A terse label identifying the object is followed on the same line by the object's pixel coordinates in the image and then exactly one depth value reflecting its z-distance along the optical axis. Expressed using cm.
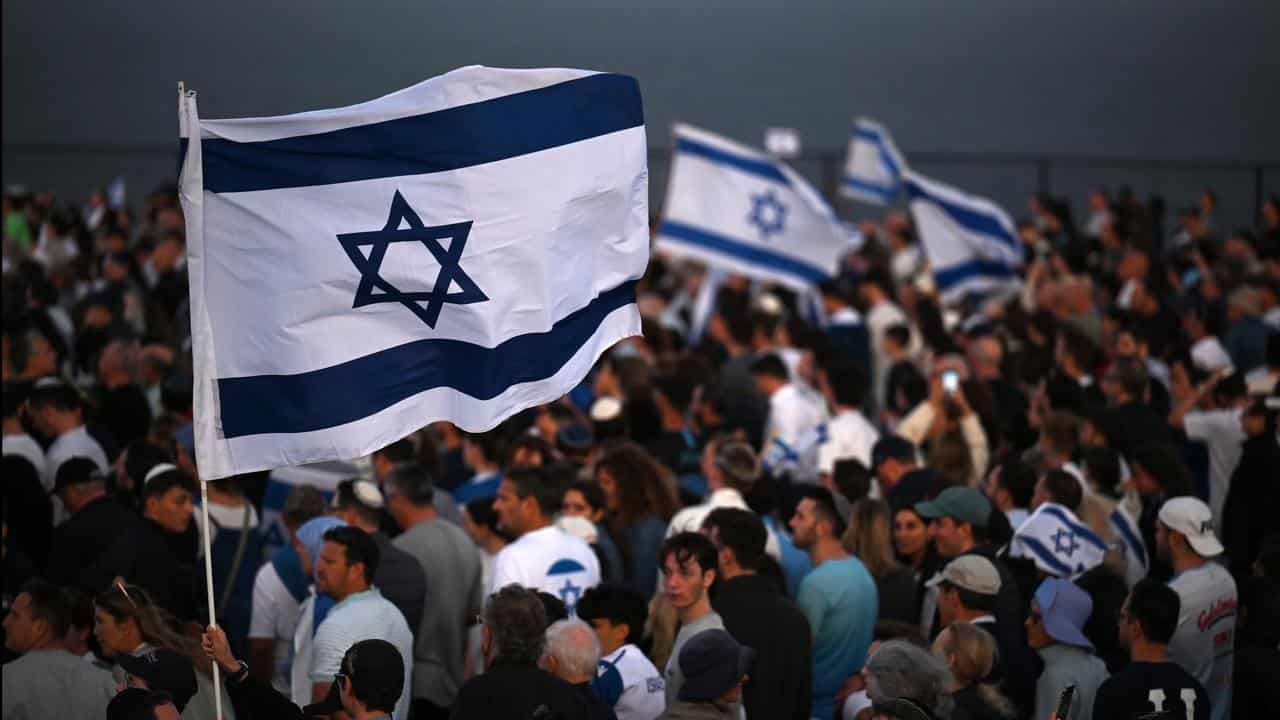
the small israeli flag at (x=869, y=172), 3662
